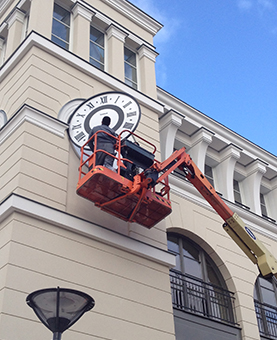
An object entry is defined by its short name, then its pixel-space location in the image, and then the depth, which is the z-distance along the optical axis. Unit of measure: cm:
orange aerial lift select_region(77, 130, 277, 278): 1205
